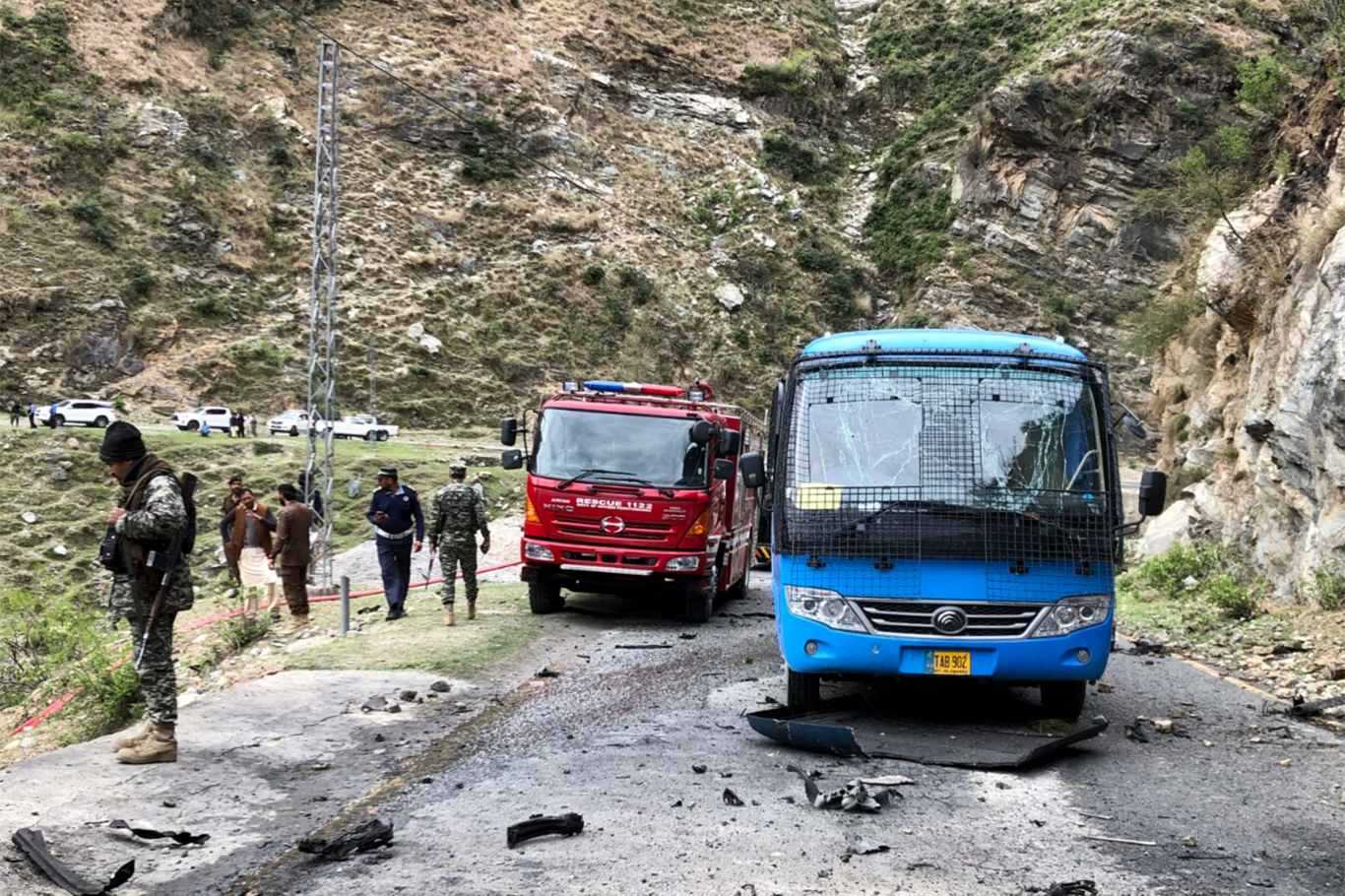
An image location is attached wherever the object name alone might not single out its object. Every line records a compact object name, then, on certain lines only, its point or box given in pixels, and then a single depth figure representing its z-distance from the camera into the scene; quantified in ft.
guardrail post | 43.93
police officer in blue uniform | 45.01
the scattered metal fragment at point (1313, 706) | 28.09
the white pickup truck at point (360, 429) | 141.28
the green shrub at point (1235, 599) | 45.47
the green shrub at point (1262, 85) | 79.00
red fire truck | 45.32
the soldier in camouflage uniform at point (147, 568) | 21.99
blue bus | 24.30
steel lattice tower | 63.21
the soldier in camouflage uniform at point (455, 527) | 44.29
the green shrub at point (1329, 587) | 41.42
